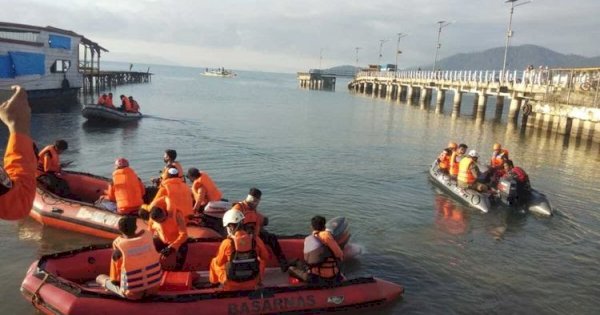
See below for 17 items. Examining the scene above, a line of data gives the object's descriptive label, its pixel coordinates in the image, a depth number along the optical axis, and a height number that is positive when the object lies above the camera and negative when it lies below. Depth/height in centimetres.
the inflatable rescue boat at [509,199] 1488 -294
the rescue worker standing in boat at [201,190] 1102 -245
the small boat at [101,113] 2948 -249
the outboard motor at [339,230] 1046 -296
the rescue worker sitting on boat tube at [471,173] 1591 -234
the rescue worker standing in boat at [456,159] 1755 -215
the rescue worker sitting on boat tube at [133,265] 666 -265
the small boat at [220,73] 18498 +273
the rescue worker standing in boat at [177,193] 917 -216
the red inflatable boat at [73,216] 1102 -330
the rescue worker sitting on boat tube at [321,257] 800 -274
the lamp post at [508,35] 4284 +594
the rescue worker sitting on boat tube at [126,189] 1051 -248
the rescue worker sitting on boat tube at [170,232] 872 -273
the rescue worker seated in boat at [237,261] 736 -270
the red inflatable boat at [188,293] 718 -333
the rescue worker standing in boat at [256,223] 852 -242
